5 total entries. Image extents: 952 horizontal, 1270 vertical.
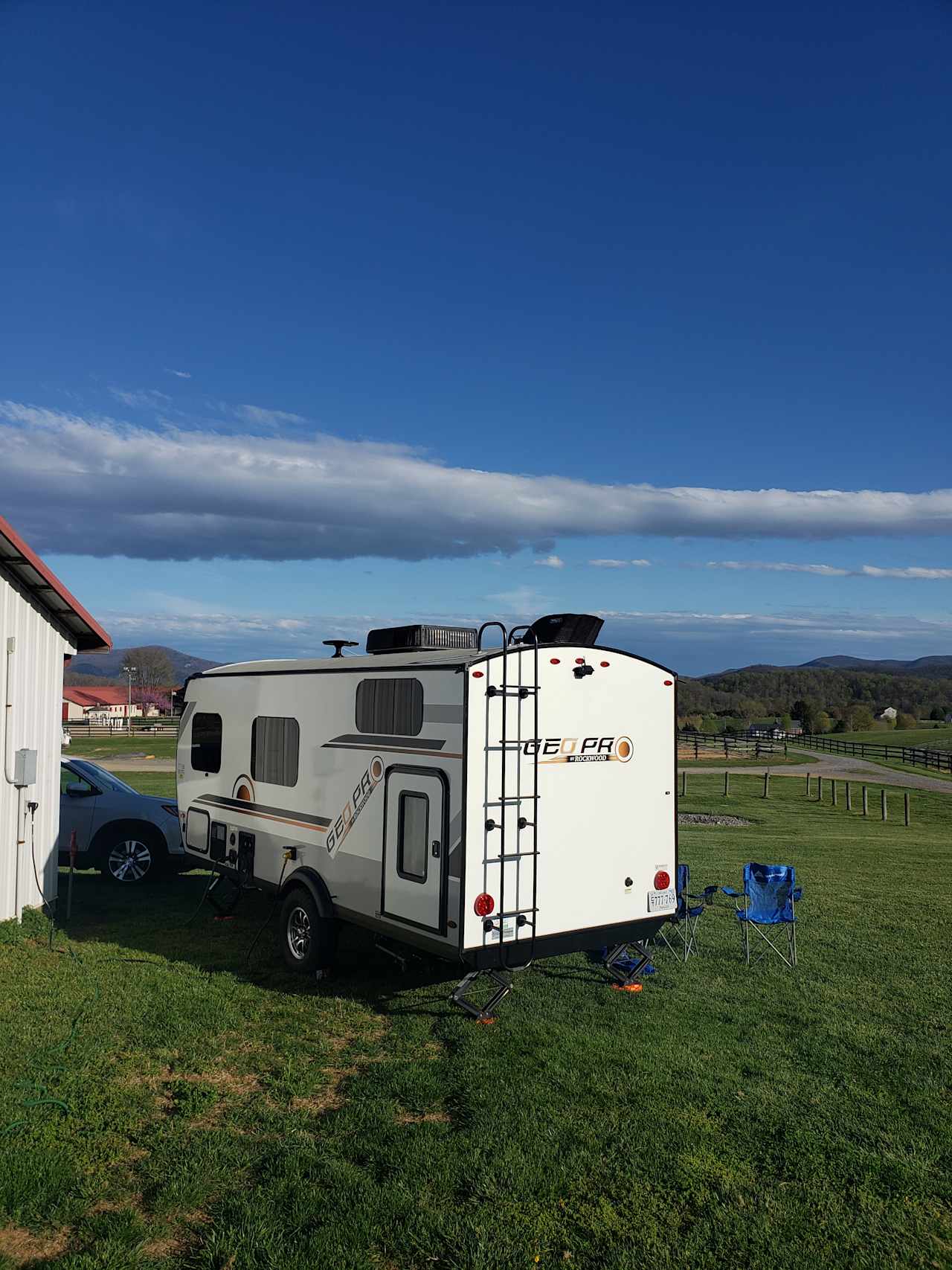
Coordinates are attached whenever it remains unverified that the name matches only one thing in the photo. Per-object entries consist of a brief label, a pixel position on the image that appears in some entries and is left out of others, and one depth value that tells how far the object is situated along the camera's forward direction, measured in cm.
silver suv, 1285
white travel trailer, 706
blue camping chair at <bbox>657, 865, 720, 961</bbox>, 902
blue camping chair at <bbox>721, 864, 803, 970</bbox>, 905
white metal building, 1033
